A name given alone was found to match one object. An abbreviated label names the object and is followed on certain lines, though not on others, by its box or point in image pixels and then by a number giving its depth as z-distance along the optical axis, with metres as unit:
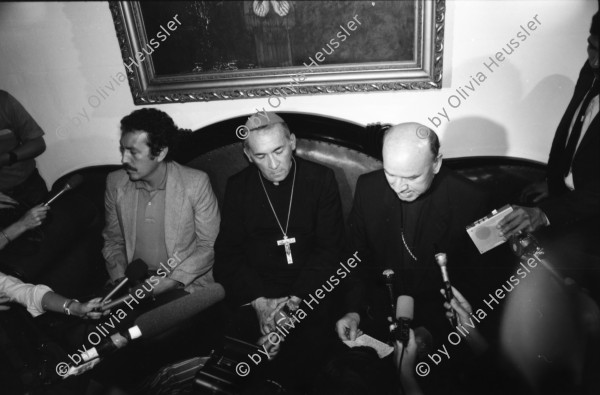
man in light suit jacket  2.79
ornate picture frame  2.83
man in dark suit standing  2.22
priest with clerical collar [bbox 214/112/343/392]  2.75
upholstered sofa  3.04
